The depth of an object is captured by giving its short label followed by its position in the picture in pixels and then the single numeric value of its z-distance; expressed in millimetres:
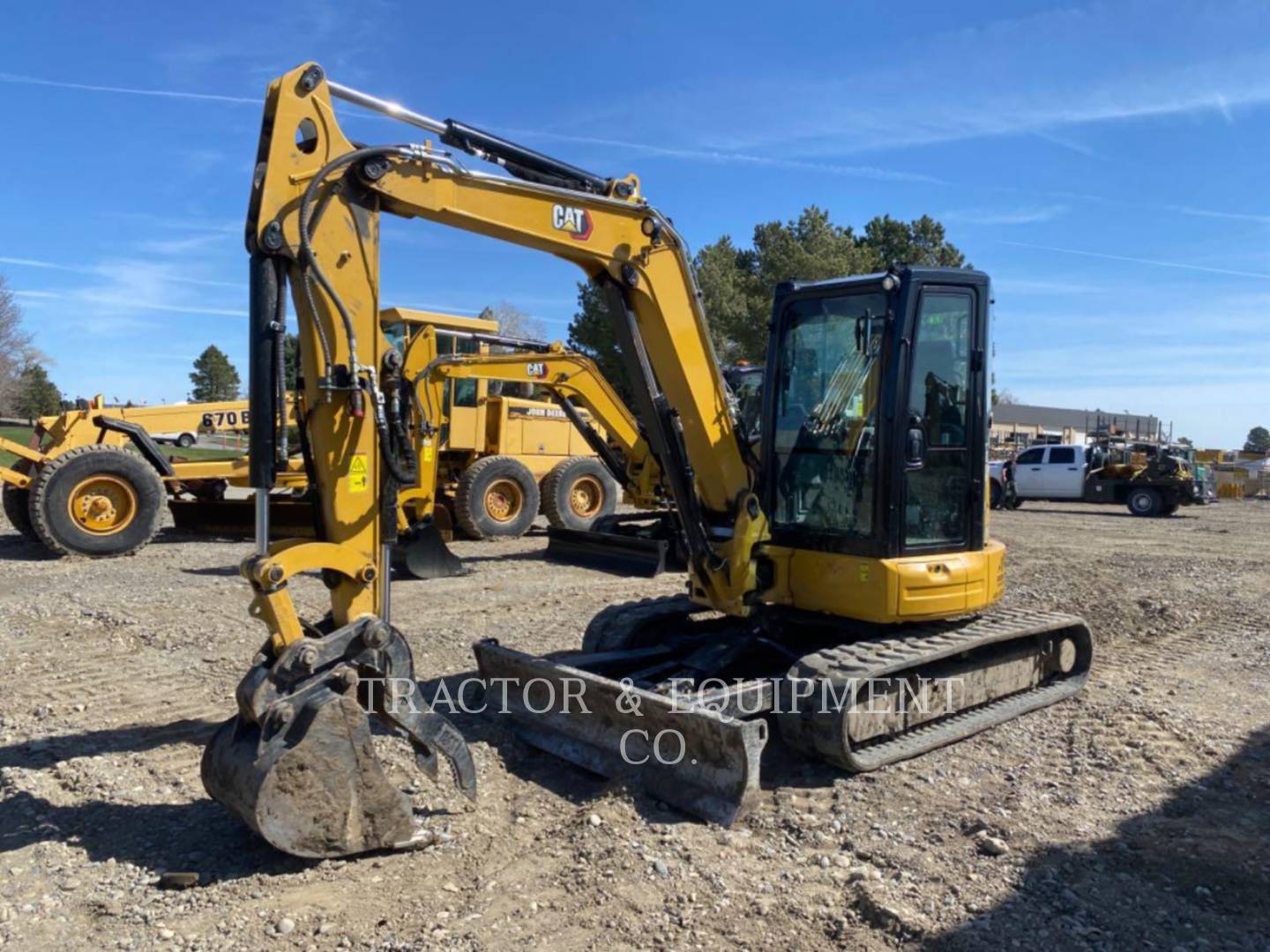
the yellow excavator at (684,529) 3953
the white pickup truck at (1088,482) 23188
